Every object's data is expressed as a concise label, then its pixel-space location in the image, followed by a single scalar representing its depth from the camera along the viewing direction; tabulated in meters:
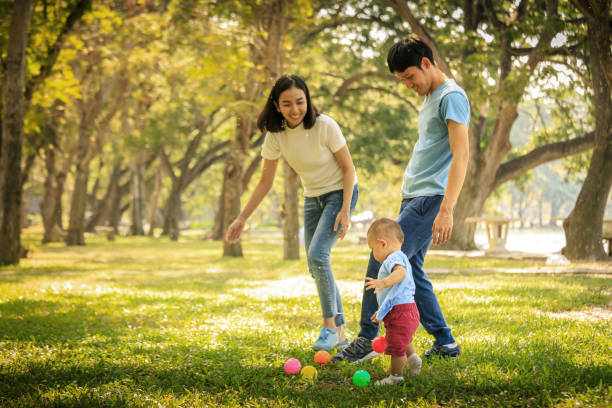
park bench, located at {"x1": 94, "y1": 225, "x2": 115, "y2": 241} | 30.66
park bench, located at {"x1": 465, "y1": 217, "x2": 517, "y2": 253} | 18.56
